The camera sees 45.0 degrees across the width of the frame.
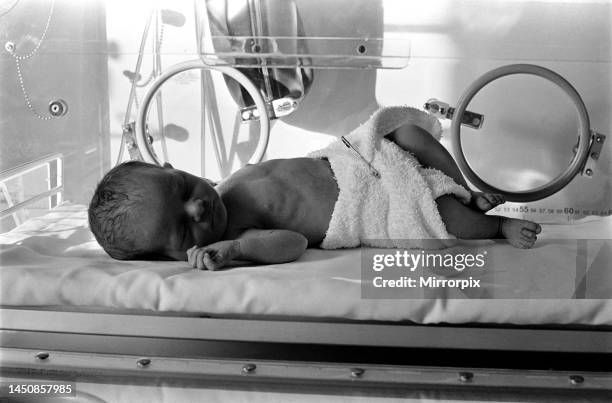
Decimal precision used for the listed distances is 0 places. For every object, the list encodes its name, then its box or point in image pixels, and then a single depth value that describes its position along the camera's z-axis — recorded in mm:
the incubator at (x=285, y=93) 1653
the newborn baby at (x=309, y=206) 1113
